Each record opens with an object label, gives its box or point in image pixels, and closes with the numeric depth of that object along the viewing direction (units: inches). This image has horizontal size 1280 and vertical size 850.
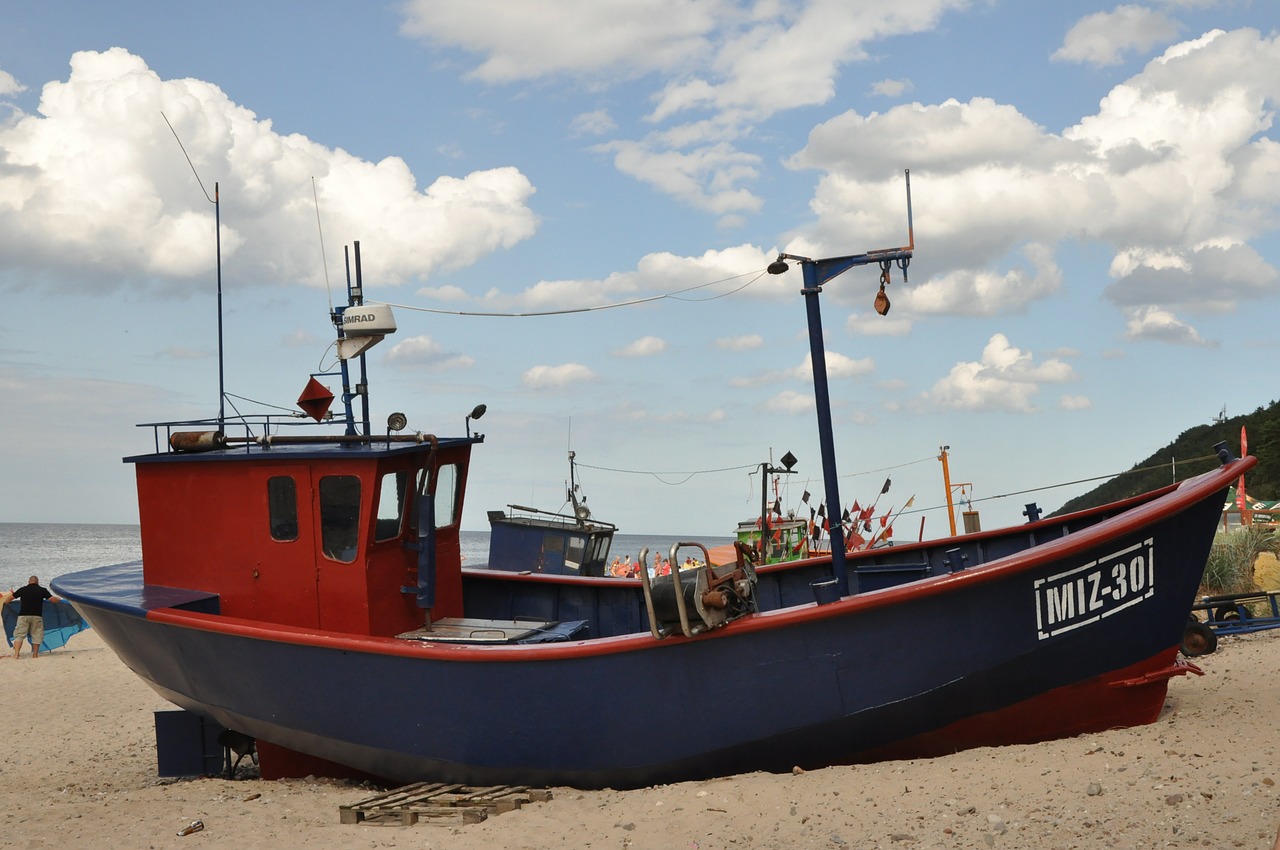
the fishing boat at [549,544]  802.8
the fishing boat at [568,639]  295.3
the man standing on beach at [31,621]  778.2
